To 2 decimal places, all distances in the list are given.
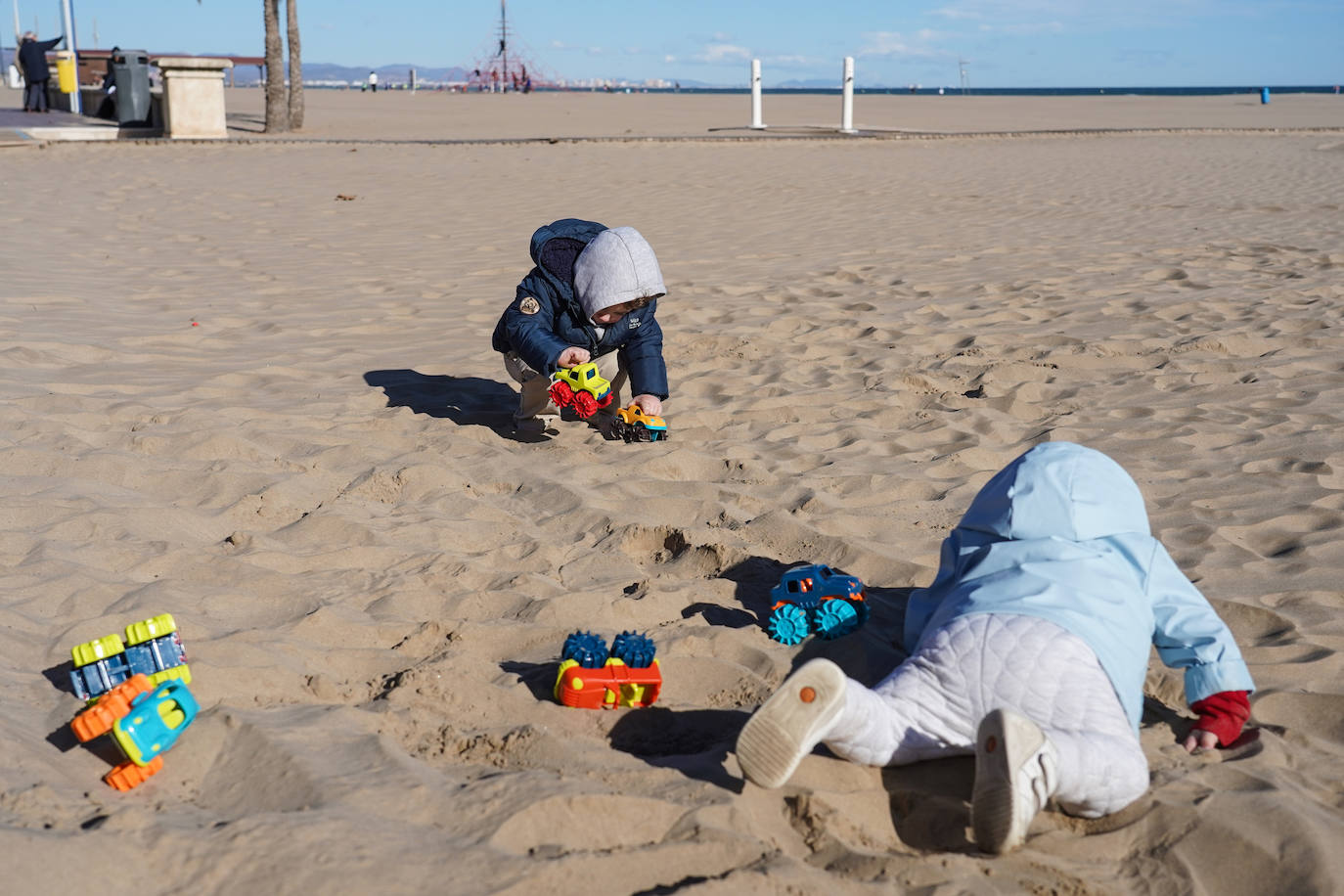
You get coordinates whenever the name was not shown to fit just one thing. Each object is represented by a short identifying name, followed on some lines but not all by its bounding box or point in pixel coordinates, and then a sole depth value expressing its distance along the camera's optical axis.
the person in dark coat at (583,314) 4.19
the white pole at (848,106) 22.80
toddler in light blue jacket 1.97
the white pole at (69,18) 24.86
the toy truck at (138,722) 2.02
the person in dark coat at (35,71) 21.83
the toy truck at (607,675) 2.42
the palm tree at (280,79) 19.03
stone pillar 17.72
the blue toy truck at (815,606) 2.79
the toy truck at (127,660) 2.25
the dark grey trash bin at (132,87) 19.20
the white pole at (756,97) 24.30
